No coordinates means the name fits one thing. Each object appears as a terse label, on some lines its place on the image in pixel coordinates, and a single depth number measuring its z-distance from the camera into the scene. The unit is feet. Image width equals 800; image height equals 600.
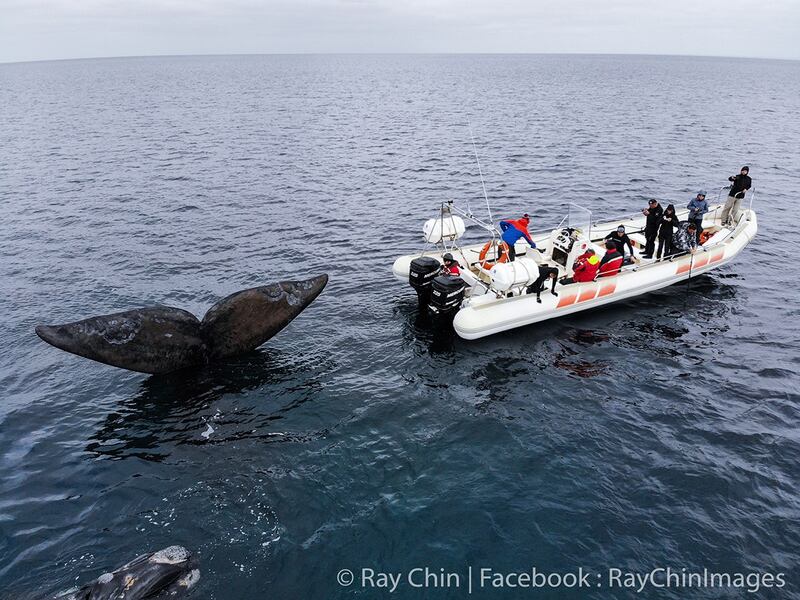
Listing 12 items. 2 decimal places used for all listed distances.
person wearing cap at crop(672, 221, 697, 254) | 63.62
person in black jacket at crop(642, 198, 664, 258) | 62.34
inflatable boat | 53.88
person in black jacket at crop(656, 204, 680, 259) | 60.56
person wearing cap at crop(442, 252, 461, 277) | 56.49
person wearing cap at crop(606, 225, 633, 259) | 59.36
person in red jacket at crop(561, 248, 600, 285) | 57.06
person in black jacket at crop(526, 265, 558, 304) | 55.42
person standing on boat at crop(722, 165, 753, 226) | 68.69
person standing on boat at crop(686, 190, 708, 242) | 64.80
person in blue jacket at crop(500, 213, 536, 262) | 56.34
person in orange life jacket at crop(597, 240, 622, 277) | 58.28
